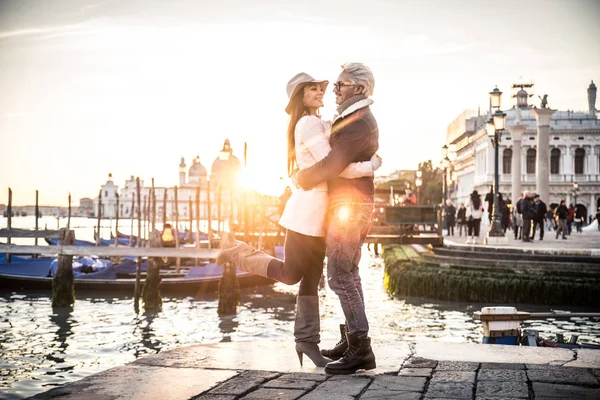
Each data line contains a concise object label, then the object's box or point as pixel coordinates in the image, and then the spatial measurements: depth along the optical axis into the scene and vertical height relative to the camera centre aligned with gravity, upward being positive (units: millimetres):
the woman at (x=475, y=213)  24469 +33
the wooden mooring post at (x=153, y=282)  16266 -1595
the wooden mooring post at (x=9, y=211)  22594 -26
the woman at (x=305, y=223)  4164 -59
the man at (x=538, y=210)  22859 +145
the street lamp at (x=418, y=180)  39088 +1841
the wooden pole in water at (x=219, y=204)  23656 +266
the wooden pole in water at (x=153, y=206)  19825 +155
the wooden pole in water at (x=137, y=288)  16569 -1805
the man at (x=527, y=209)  21672 +148
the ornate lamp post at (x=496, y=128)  19891 +2429
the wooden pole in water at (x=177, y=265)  21605 -1618
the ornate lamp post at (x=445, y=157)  33300 +2627
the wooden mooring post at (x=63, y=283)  16047 -1614
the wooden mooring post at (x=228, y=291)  15055 -1652
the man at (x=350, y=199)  4051 +81
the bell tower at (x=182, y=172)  181625 +10243
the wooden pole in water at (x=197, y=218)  22372 -250
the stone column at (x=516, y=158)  37075 +3023
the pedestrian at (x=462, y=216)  34062 -101
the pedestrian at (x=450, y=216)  35312 -107
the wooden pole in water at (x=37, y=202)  30167 +356
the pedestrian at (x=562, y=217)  25281 -80
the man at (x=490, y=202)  25564 +416
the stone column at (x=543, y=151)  29688 +2719
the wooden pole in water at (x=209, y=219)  20844 -232
